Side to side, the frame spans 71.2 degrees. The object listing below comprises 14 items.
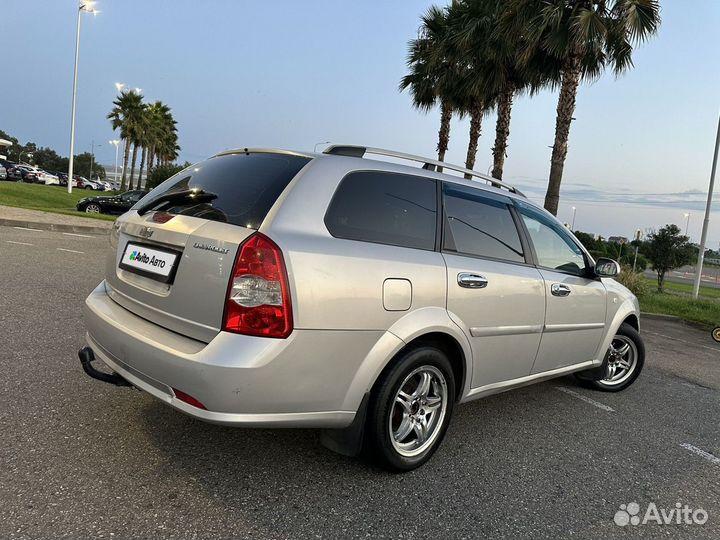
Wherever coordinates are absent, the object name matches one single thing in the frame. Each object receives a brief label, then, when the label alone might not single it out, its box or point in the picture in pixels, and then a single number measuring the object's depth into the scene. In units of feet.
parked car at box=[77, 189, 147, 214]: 72.74
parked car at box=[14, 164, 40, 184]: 138.49
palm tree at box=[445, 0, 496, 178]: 53.36
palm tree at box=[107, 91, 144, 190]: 163.94
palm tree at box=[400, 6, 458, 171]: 63.16
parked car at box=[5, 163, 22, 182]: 129.80
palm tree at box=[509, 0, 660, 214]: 39.09
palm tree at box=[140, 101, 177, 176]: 180.24
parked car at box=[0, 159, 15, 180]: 120.40
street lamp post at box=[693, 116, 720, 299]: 49.84
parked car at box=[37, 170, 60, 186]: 148.62
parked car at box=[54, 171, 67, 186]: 171.83
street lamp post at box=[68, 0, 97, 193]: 93.45
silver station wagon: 7.39
